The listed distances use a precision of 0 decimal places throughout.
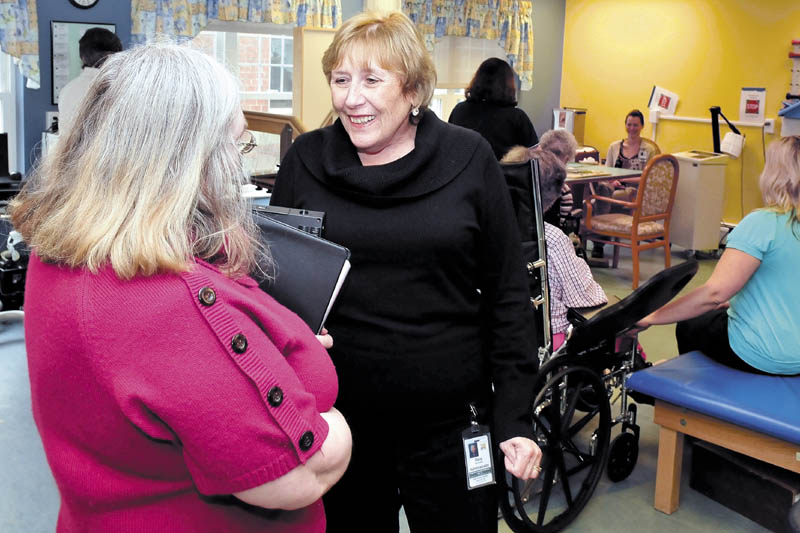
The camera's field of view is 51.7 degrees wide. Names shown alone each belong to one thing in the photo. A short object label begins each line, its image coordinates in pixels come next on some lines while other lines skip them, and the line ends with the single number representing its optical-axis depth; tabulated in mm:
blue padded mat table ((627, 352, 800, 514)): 2582
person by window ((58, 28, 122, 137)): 4254
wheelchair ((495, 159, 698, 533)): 2594
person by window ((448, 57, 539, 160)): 4852
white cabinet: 6836
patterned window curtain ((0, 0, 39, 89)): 5383
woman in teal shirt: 2746
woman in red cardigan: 889
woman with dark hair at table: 7309
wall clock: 5816
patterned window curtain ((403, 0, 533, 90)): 7898
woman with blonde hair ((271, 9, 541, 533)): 1548
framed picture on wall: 5723
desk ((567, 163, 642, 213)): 6480
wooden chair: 6059
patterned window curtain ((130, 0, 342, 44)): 6020
